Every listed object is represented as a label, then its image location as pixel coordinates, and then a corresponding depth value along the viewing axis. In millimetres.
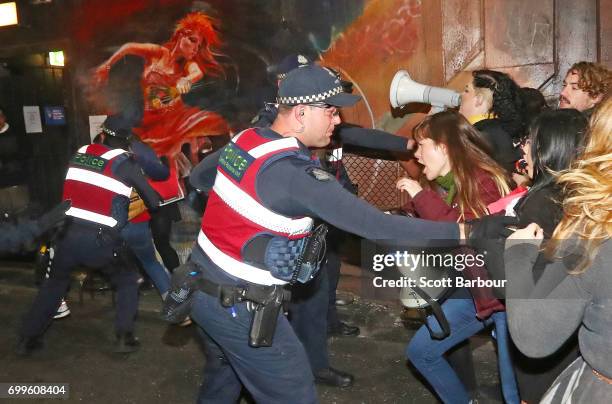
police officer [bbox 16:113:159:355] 4461
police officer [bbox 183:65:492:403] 2307
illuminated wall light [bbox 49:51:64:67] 7664
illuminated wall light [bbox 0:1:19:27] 7766
